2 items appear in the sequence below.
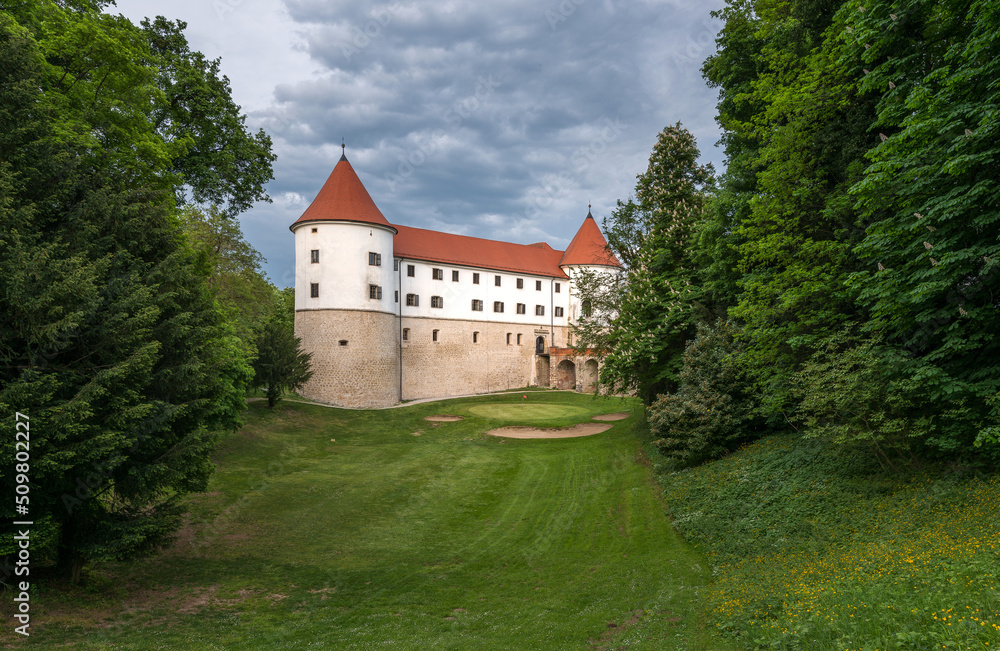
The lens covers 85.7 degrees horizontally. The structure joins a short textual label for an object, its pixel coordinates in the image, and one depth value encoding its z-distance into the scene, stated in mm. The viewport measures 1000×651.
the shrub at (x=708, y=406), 18000
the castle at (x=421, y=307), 40625
